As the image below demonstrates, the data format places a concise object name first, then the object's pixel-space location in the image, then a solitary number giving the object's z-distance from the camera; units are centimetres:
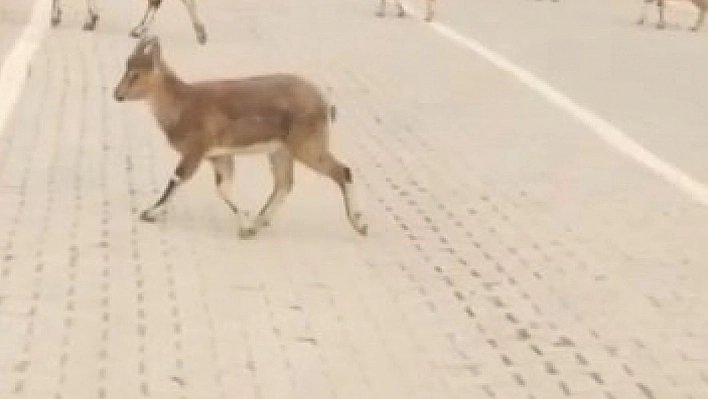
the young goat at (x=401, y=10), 2245
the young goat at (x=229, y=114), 970
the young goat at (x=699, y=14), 2305
